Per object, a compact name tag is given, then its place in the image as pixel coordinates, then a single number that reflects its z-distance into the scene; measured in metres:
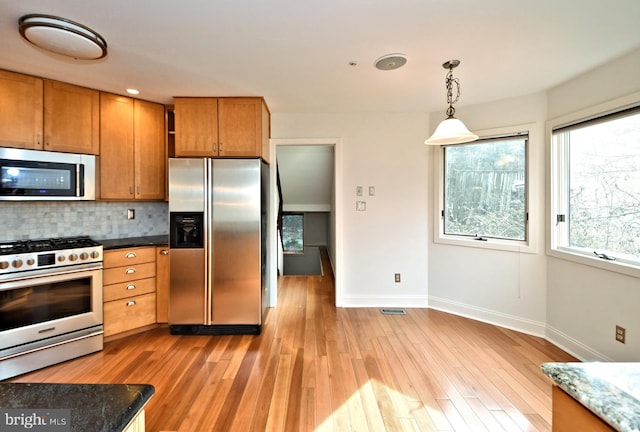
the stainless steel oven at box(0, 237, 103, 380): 2.14
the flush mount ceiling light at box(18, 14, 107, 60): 1.71
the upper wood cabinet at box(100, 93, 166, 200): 2.86
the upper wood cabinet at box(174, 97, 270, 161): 2.96
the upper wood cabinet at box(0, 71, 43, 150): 2.35
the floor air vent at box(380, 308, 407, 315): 3.44
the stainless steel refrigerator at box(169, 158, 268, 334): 2.83
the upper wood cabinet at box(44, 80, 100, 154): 2.54
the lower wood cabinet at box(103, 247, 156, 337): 2.66
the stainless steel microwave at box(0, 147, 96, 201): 2.35
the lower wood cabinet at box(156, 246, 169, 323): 2.95
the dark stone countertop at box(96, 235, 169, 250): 2.74
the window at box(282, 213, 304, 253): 8.01
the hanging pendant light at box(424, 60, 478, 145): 2.03
